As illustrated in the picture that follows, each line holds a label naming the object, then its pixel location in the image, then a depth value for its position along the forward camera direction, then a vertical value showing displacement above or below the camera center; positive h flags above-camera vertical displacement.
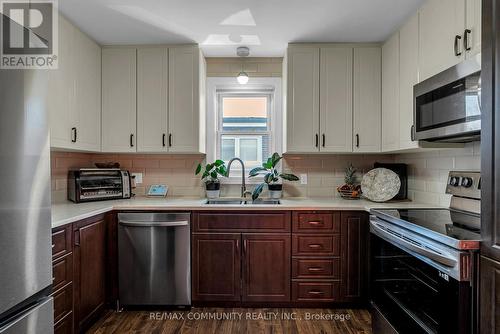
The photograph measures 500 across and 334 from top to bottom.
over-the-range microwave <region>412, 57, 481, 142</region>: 1.40 +0.34
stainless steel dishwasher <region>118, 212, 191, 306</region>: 2.33 -0.73
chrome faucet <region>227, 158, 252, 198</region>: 2.86 -0.12
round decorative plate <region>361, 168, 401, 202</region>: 2.58 -0.18
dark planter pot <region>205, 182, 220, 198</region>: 2.87 -0.23
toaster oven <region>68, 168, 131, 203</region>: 2.49 -0.17
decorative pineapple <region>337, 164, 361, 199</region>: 2.76 -0.20
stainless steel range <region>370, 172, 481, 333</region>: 1.21 -0.49
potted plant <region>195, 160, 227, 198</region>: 2.81 -0.09
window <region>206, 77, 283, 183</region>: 3.08 +0.46
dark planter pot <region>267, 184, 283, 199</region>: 2.87 -0.24
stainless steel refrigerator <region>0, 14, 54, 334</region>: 1.07 -0.16
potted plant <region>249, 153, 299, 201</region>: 2.73 -0.11
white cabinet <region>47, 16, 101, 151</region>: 2.14 +0.58
